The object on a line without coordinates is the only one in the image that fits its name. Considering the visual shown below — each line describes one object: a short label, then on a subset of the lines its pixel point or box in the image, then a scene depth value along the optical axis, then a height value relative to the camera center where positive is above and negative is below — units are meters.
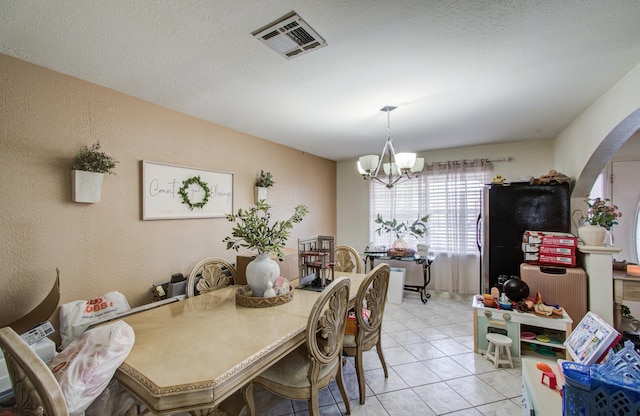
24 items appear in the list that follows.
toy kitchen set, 2.46 -0.88
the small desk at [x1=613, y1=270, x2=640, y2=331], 2.37 -0.71
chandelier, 2.57 +0.45
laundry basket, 0.80 -0.54
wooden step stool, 2.42 -1.25
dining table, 1.04 -0.66
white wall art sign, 2.50 +0.18
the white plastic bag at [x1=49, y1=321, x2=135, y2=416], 1.07 -0.63
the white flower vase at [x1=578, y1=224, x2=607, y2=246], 2.51 -0.23
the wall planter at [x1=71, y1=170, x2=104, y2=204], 1.99 +0.18
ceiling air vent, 1.44 +0.97
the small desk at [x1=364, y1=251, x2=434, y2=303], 4.14 -0.96
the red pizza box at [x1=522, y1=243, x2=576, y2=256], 2.67 -0.39
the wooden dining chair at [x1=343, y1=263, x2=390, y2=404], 1.92 -0.80
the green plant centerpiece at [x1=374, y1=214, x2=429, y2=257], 4.30 -0.34
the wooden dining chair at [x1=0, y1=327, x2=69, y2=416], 0.91 -0.59
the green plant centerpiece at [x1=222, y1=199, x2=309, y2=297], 1.96 -0.25
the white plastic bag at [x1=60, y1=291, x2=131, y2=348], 1.85 -0.72
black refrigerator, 2.99 -0.09
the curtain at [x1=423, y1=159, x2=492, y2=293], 4.27 -0.15
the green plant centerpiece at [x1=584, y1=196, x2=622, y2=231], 2.50 -0.04
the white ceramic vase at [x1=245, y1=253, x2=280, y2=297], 1.96 -0.46
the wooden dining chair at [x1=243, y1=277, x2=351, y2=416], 1.49 -0.91
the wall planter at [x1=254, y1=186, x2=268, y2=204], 3.59 +0.23
